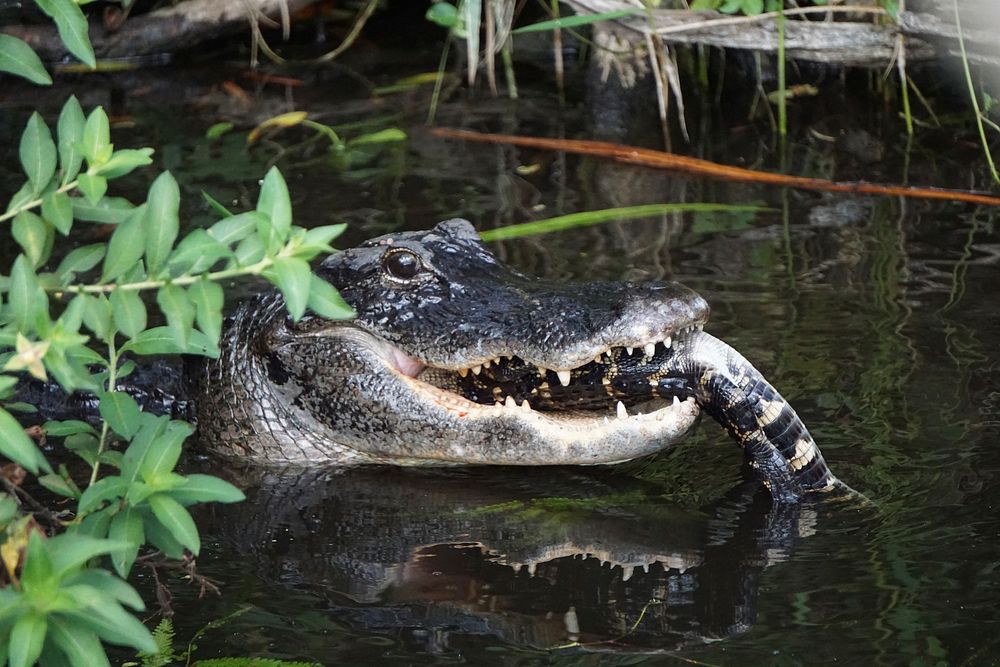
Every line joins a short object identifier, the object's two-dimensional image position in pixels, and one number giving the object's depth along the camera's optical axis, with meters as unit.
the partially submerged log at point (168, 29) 17.02
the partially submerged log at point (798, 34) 13.30
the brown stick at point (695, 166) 12.38
